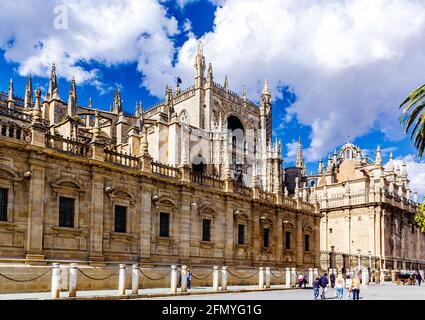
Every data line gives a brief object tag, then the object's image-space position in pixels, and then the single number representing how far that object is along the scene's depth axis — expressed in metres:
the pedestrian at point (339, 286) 21.44
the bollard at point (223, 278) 24.64
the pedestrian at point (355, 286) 20.27
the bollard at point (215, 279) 24.19
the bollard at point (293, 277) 31.06
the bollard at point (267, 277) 28.46
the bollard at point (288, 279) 30.38
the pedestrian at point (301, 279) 29.25
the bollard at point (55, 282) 17.14
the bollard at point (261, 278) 28.00
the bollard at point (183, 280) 22.44
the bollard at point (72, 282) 17.60
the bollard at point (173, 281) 21.66
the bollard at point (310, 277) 32.35
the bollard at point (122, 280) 19.40
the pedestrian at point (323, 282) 21.72
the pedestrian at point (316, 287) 21.43
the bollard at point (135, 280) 20.07
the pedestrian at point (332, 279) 32.87
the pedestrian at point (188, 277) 23.77
